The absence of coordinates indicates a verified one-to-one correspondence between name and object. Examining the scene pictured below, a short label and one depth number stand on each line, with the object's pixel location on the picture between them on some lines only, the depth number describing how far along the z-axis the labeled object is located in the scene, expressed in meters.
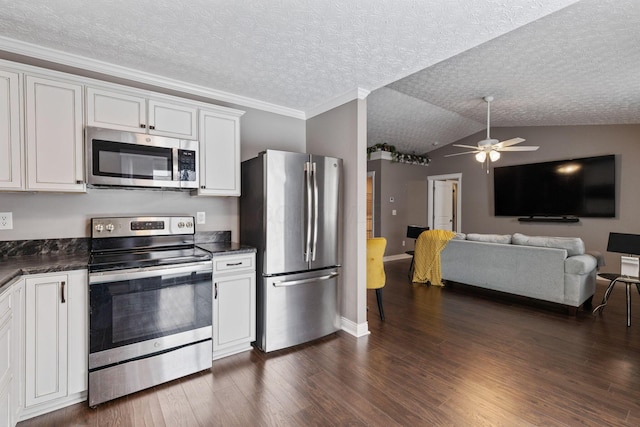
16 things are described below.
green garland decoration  6.91
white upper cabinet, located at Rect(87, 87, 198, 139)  2.22
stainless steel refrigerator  2.65
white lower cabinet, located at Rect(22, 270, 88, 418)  1.79
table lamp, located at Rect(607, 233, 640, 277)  3.19
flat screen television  5.26
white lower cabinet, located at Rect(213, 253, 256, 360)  2.49
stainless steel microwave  2.21
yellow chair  3.34
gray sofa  3.50
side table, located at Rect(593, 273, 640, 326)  3.16
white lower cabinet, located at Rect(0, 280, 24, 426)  1.46
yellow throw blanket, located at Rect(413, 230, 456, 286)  4.75
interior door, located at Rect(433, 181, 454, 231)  7.71
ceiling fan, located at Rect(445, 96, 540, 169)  4.56
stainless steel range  1.95
